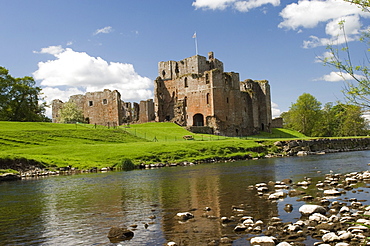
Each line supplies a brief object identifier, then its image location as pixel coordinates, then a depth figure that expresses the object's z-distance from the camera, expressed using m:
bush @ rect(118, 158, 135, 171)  34.19
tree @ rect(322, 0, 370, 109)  10.03
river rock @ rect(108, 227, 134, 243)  9.41
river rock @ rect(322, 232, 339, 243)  8.06
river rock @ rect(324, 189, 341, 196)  13.80
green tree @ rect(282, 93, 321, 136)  92.62
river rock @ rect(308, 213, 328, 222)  9.81
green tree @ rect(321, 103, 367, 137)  91.28
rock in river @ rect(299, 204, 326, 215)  10.75
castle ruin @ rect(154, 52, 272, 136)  74.00
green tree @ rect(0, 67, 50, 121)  67.00
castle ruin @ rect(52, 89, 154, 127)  82.25
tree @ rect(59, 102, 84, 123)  78.81
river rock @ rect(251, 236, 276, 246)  8.03
